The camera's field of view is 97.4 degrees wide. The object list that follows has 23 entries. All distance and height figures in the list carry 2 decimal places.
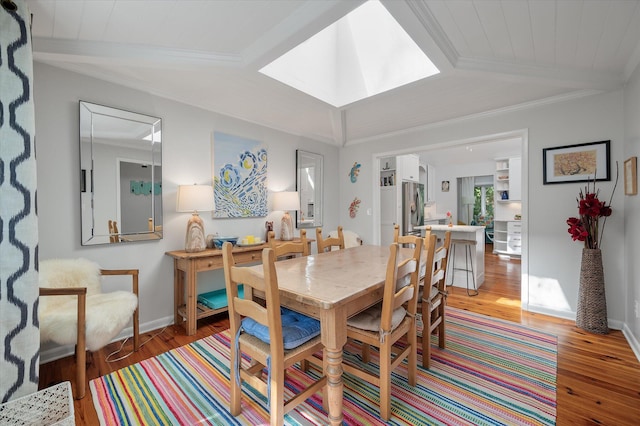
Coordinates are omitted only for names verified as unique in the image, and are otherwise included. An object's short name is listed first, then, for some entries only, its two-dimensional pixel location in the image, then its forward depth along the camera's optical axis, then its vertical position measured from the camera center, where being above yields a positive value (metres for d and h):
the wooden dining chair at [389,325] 1.49 -0.66
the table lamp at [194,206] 2.75 +0.06
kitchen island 3.97 -0.65
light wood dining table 1.35 -0.41
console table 2.64 -0.63
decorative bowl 3.02 -0.31
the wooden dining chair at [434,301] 2.02 -0.68
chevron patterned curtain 1.45 +0.02
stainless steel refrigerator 5.12 +0.07
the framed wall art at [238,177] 3.27 +0.44
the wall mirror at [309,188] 4.27 +0.38
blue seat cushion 1.42 -0.63
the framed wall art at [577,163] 2.76 +0.48
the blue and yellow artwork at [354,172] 4.76 +0.67
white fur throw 1.79 -0.67
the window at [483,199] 7.80 +0.32
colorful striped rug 1.58 -1.15
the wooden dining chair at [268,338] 1.28 -0.65
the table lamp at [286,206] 3.78 +0.08
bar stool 3.81 -0.67
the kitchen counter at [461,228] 3.90 -0.26
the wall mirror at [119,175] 2.38 +0.34
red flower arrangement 2.61 -0.10
